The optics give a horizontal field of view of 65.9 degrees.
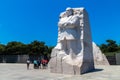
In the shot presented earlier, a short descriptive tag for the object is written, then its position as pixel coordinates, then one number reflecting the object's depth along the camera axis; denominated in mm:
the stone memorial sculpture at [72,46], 7456
